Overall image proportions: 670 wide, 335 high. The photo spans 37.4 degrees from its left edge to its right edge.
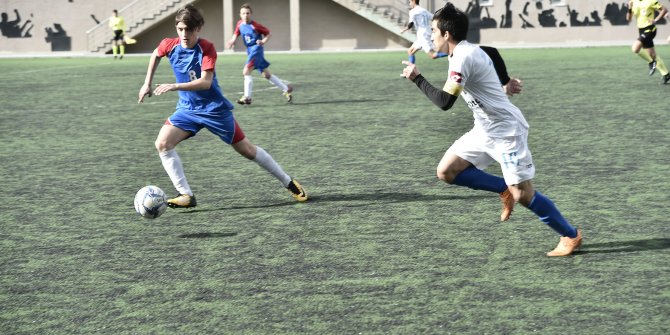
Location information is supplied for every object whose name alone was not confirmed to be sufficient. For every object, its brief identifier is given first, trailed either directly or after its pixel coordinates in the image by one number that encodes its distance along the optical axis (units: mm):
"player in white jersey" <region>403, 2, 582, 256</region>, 6129
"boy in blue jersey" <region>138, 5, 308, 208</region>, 8180
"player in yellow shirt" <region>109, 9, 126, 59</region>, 42469
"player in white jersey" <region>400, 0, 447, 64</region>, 25297
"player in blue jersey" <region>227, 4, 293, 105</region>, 17453
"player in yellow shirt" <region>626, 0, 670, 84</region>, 20312
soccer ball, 7785
